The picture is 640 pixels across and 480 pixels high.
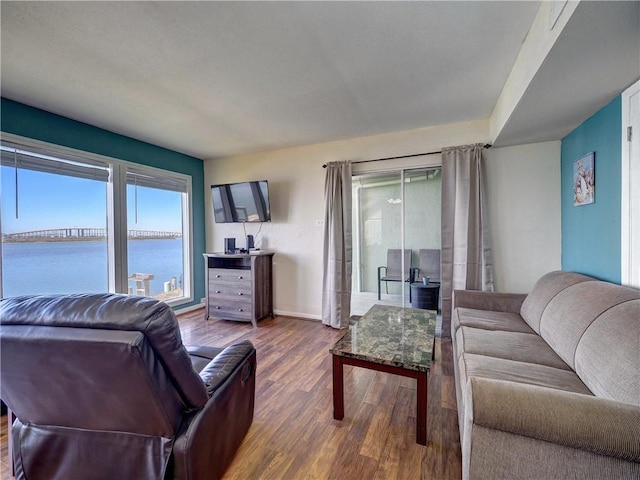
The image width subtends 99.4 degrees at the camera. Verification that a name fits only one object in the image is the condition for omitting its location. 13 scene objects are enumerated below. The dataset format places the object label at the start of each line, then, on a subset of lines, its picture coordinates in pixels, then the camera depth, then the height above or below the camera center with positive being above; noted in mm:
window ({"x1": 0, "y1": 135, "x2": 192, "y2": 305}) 2619 +158
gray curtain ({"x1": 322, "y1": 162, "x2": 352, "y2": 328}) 3582 -37
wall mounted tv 3934 +536
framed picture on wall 2158 +475
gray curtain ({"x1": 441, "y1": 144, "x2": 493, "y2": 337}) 2986 +108
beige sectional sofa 883 -648
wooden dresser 3695 -712
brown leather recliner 917 -583
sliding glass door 3449 +87
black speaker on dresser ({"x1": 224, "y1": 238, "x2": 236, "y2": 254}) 4062 -110
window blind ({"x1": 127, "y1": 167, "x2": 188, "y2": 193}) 3594 +839
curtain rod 2998 +1008
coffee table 1538 -723
